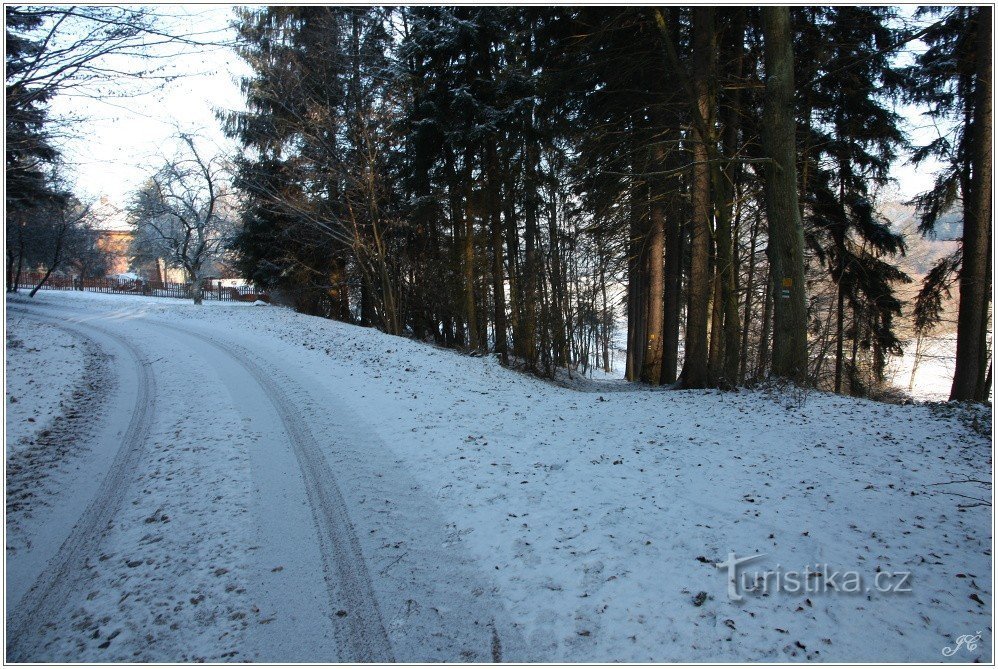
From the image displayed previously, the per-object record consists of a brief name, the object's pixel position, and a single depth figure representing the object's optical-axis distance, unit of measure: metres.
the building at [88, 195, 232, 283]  27.93
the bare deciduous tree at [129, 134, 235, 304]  23.78
